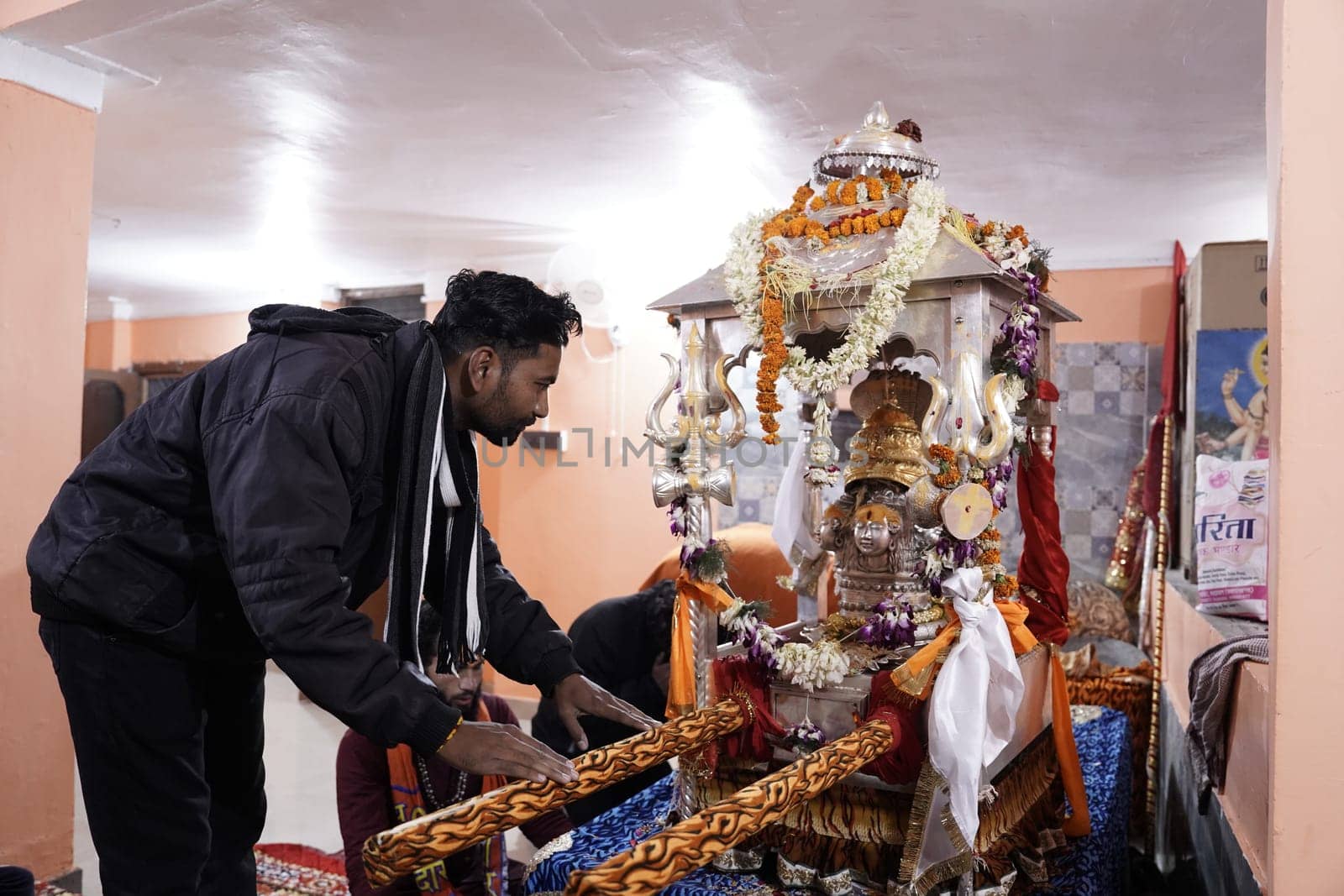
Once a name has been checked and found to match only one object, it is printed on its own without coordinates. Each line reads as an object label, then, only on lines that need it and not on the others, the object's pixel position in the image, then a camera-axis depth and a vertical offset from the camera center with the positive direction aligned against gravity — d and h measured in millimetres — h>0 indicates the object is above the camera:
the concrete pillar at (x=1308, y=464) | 2250 +49
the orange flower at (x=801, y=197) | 3378 +891
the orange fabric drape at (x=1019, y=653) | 2840 -542
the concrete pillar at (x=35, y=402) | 3852 +197
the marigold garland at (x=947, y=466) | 2885 +32
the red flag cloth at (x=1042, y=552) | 3838 -266
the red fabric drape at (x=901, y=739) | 2854 -705
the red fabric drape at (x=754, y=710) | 3104 -694
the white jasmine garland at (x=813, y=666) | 3031 -546
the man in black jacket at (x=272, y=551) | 1852 -176
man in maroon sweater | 3486 -1105
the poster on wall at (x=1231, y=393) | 5598 +491
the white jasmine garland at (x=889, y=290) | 2947 +520
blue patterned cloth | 2971 -1146
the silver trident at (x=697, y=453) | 3219 +56
